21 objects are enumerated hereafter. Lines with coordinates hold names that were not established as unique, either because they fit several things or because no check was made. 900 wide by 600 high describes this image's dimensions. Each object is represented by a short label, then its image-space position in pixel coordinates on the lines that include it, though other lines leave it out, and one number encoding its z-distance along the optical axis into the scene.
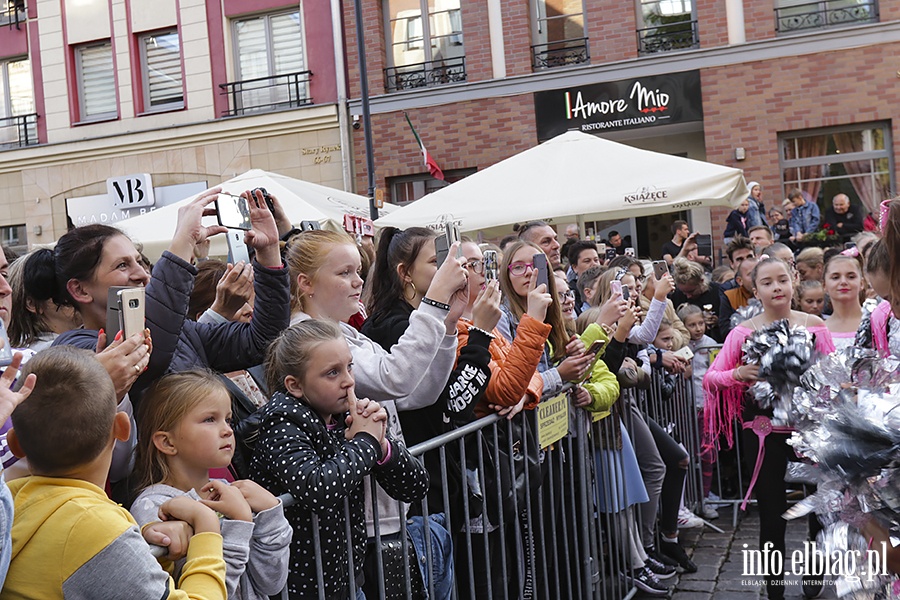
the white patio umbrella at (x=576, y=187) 8.44
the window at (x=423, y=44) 18.11
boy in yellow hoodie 1.88
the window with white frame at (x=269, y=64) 19.14
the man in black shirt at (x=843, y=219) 14.46
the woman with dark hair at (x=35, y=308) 2.92
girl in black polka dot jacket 2.69
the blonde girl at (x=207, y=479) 2.26
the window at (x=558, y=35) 17.27
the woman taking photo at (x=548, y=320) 4.56
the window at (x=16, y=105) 21.12
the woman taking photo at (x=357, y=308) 3.34
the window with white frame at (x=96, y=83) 20.56
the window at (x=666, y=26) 16.58
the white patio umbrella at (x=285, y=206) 9.30
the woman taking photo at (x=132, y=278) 2.78
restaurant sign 16.33
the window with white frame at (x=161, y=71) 20.02
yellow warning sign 4.32
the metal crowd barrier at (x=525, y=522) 3.46
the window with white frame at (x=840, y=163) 15.45
